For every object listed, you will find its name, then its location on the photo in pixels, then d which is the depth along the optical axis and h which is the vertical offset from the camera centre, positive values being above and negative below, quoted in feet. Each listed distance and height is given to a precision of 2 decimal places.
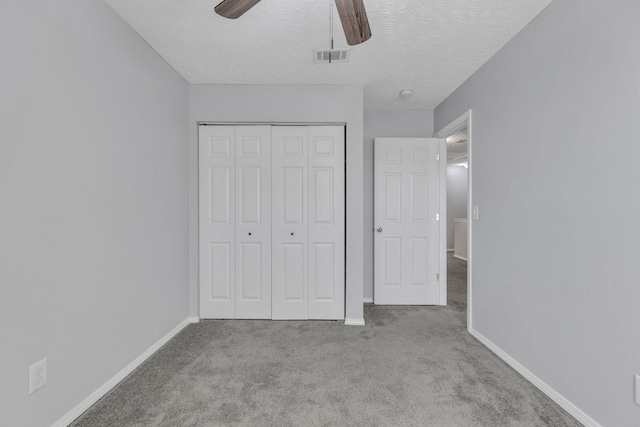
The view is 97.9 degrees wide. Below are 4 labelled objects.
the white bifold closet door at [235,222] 9.55 -0.37
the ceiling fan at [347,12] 4.27 +3.14
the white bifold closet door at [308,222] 9.53 -0.36
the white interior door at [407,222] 11.28 -0.42
